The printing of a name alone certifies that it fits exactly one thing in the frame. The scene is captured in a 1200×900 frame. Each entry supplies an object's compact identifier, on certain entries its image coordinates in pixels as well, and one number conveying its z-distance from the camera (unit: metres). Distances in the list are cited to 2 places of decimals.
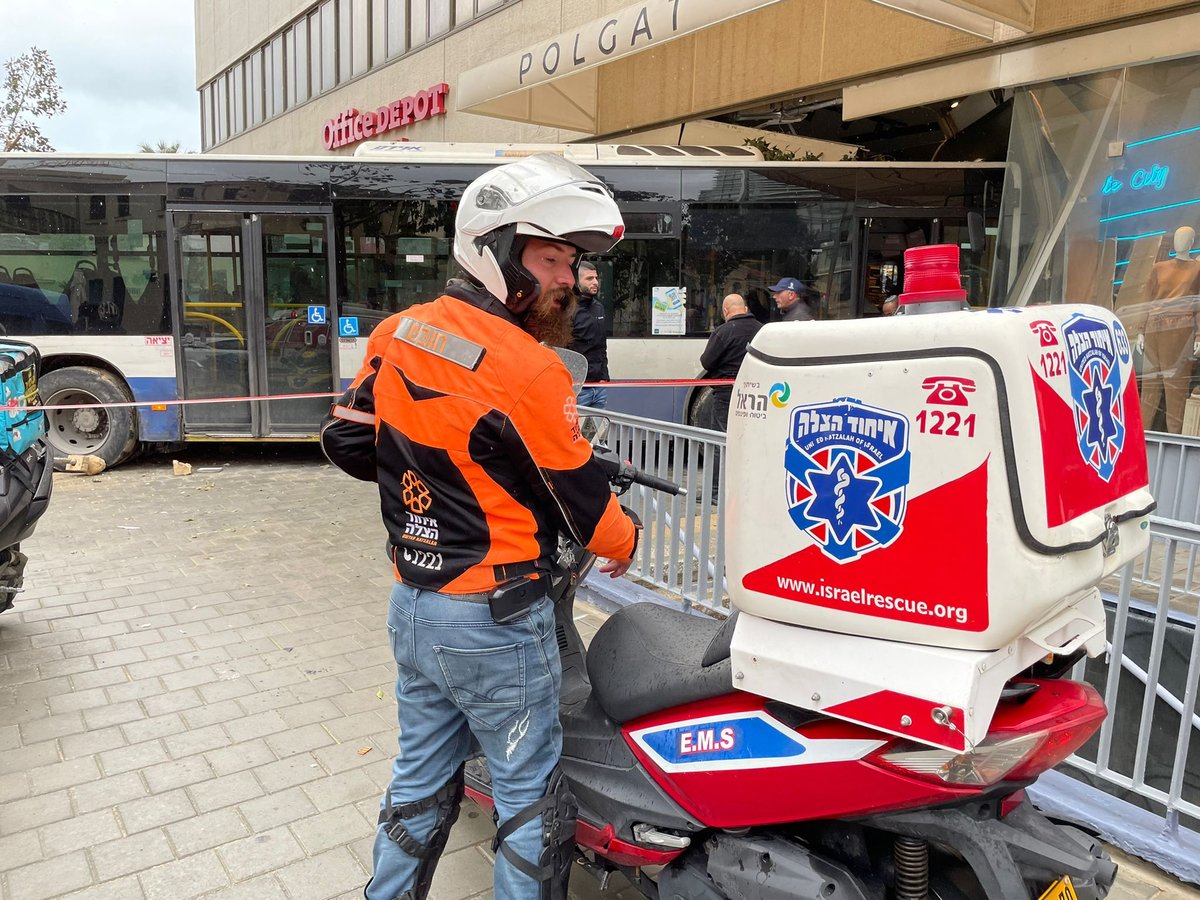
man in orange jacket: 1.94
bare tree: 24.09
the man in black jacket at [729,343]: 7.53
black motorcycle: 3.91
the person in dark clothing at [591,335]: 6.86
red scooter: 1.73
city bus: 8.90
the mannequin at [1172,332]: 6.74
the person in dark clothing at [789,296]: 7.50
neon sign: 7.04
